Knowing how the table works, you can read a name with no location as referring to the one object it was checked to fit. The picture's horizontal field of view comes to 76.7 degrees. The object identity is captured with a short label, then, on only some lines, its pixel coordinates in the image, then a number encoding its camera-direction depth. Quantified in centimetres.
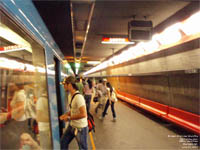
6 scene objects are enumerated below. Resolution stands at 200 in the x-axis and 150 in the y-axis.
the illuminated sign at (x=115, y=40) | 578
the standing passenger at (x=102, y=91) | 610
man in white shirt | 220
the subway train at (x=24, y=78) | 100
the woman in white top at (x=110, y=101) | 563
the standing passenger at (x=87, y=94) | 606
